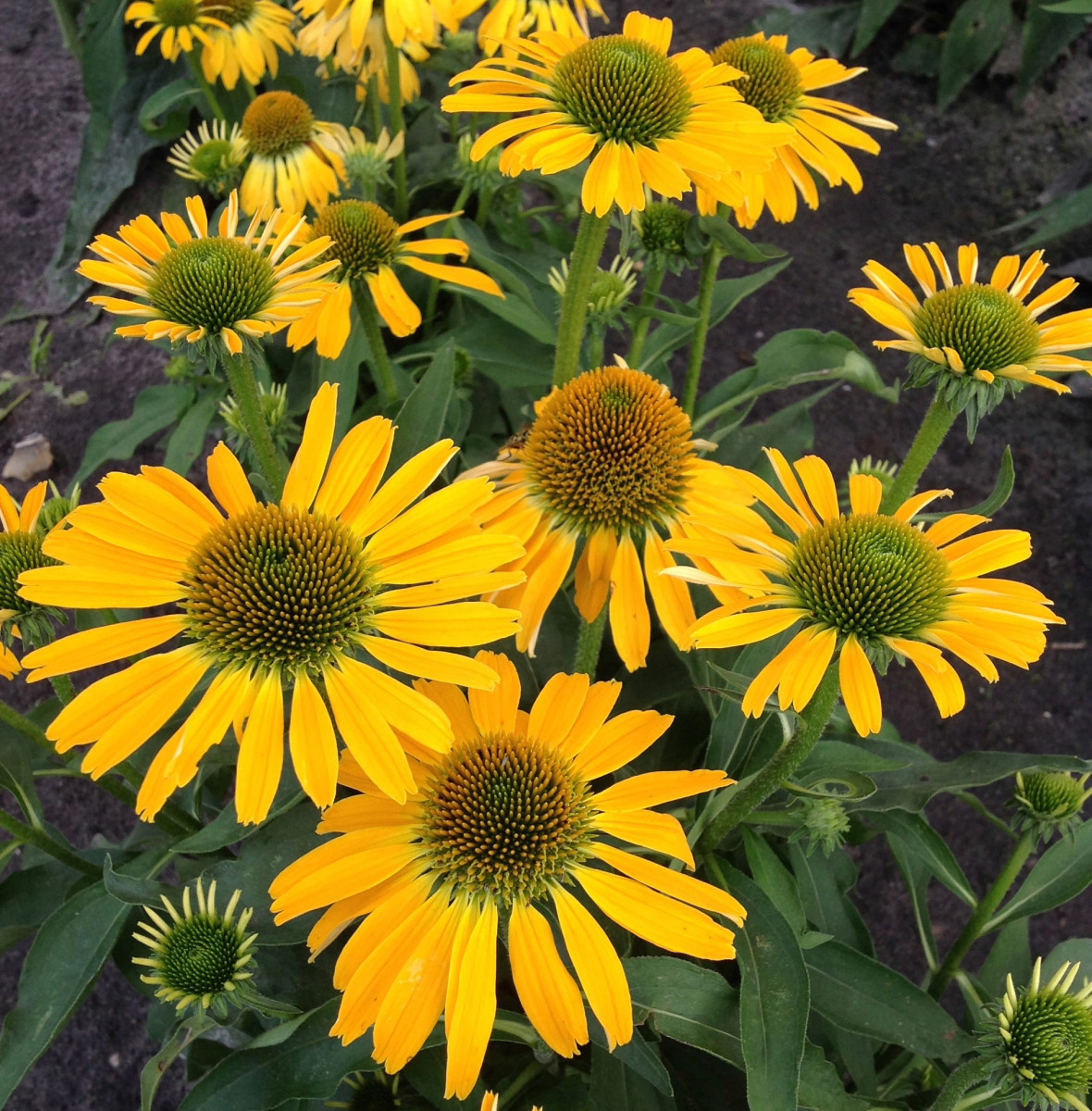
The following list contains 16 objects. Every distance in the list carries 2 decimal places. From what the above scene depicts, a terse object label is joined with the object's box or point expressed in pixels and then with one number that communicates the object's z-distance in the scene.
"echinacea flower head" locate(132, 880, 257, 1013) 0.25
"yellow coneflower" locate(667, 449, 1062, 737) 0.22
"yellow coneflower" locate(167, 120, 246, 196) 0.44
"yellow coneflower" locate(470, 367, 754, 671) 0.27
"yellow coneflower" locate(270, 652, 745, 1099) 0.21
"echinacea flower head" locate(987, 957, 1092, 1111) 0.24
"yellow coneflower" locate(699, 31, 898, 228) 0.33
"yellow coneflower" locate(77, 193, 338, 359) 0.26
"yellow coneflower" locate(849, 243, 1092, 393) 0.27
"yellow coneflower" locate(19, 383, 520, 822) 0.21
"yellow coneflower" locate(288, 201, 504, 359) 0.33
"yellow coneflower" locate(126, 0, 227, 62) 0.47
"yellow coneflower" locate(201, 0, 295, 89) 0.49
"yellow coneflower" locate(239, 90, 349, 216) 0.45
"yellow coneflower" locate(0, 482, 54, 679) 0.27
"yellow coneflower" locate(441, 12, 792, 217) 0.26
